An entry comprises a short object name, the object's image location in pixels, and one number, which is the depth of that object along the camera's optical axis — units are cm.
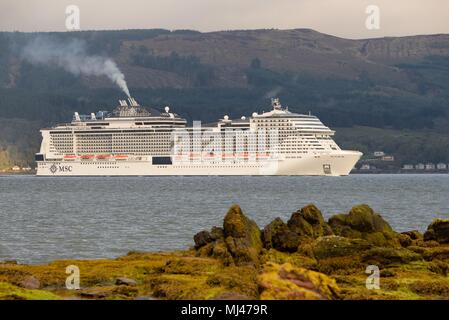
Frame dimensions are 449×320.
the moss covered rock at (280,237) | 3594
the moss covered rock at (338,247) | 3344
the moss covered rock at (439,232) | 3875
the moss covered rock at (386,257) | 3309
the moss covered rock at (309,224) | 3772
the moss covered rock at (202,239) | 3709
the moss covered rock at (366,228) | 3784
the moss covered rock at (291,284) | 2347
